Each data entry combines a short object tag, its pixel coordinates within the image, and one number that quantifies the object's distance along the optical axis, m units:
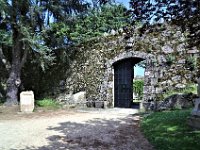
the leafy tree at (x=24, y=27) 6.63
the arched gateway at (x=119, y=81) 7.38
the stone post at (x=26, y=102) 6.33
